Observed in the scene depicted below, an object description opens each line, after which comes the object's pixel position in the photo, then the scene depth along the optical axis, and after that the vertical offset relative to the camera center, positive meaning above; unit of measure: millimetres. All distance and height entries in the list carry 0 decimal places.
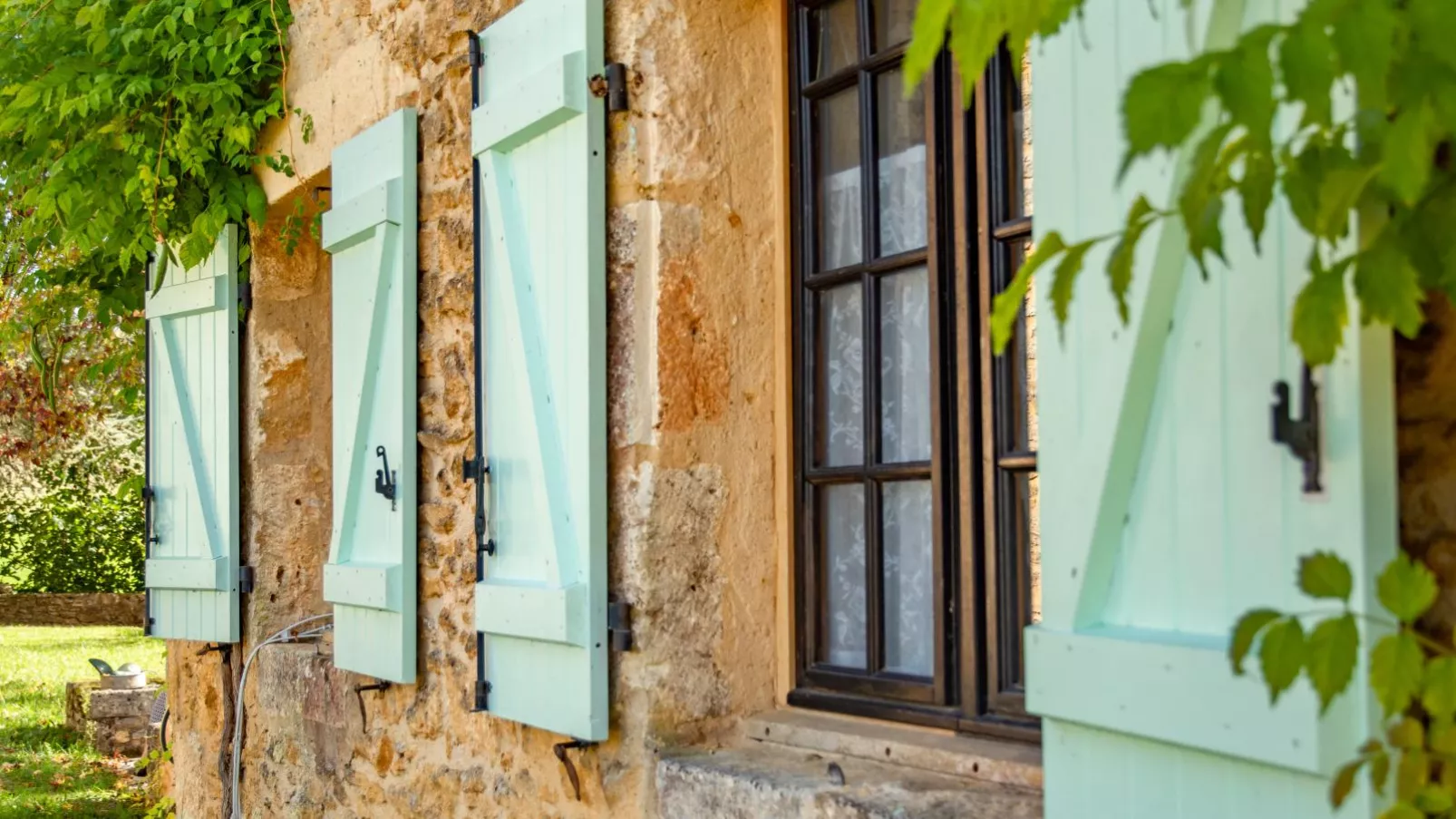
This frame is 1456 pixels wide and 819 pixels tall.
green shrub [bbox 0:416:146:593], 15938 -568
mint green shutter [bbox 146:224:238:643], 5105 +88
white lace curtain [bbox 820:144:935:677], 2760 +103
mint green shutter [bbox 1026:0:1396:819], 1543 -36
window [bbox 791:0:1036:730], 2572 +137
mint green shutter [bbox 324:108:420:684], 3844 +211
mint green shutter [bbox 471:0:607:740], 3035 +231
